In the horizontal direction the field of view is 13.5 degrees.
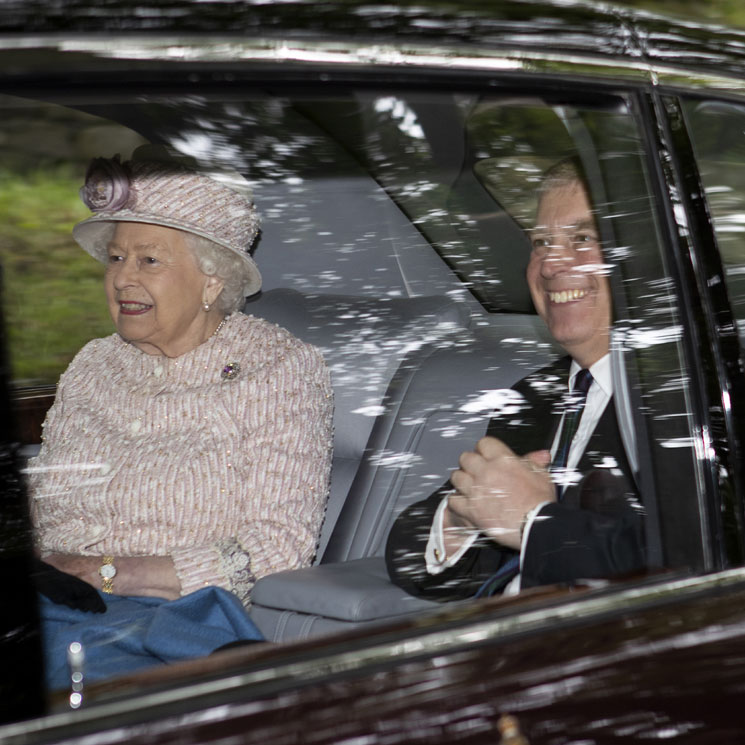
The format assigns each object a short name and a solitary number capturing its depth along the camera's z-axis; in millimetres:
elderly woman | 4337
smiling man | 4044
